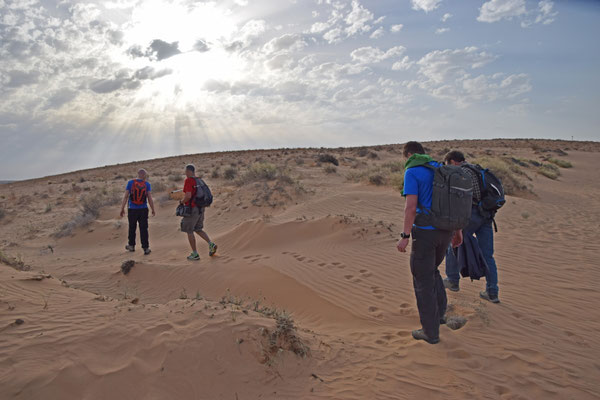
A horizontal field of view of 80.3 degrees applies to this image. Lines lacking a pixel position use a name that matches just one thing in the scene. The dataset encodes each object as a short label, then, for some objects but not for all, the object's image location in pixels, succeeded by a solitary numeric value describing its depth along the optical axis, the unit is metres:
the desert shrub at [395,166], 19.12
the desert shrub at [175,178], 20.90
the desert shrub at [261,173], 14.85
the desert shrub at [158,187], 17.34
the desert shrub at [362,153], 32.32
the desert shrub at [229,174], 19.89
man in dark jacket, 4.67
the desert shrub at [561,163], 28.38
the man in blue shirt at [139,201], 8.55
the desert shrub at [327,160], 23.08
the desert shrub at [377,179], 15.30
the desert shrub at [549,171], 22.04
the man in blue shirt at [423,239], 3.41
